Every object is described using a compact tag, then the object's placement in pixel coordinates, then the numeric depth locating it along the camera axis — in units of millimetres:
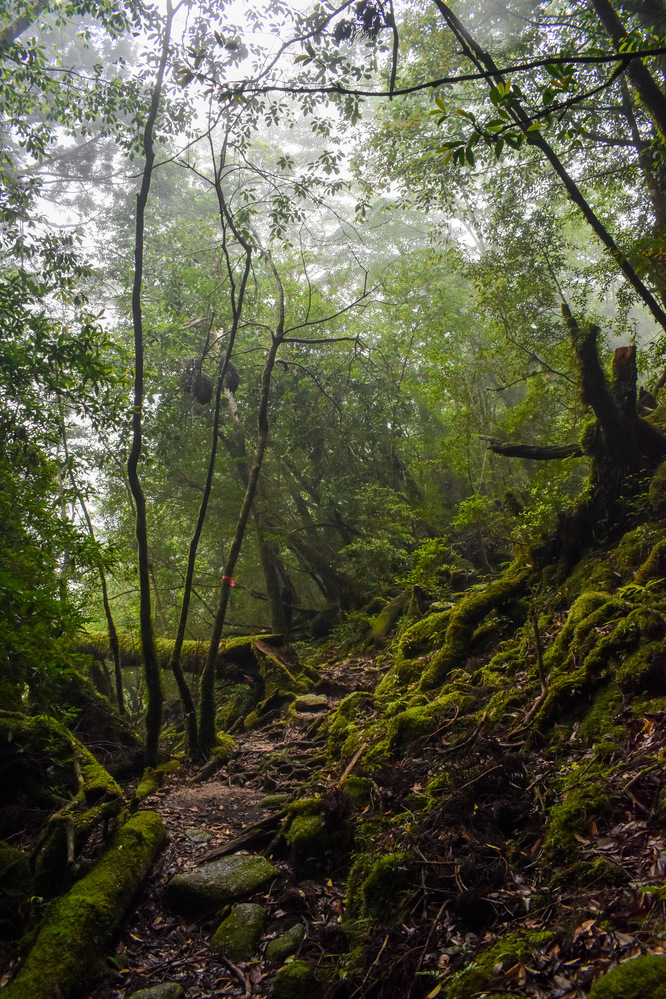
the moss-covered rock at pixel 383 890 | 3779
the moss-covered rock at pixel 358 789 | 5375
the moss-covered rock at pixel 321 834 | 4945
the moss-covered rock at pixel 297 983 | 3465
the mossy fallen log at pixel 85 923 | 3615
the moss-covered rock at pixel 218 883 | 4707
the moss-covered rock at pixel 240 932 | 4133
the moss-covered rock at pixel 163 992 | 3686
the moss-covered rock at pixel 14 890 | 4262
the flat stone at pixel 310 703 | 9117
